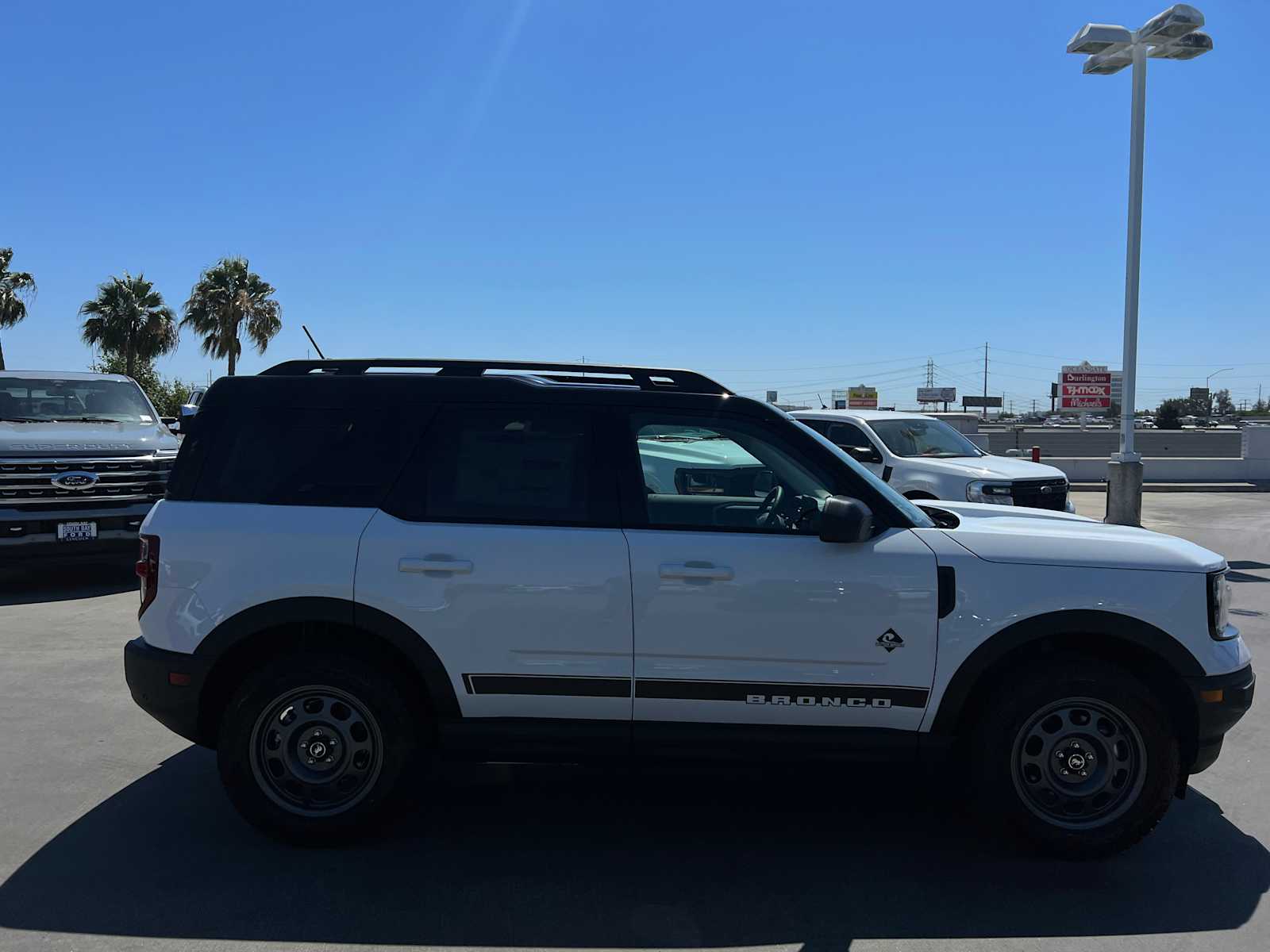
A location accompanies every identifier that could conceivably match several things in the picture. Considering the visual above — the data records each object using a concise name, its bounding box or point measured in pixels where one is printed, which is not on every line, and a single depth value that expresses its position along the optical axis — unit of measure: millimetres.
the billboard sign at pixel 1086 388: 38250
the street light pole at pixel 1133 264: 14844
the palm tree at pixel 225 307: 36125
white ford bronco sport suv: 3963
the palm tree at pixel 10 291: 35188
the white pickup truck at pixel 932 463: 10812
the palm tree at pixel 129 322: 36000
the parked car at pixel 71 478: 9430
